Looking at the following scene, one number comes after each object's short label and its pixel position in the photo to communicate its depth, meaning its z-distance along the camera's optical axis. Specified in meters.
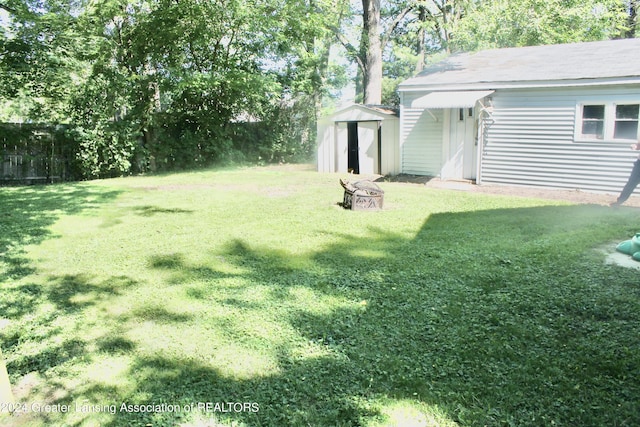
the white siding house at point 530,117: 9.91
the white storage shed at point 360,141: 13.91
